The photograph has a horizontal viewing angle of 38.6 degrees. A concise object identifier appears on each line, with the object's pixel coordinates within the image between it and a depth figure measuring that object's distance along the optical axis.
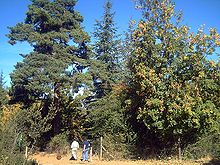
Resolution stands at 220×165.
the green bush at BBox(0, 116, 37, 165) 8.92
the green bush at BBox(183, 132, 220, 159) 21.42
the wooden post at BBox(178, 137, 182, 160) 21.85
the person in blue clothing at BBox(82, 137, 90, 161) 23.14
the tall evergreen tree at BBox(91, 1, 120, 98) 36.88
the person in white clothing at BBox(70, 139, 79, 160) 24.43
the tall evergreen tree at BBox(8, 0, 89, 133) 27.67
